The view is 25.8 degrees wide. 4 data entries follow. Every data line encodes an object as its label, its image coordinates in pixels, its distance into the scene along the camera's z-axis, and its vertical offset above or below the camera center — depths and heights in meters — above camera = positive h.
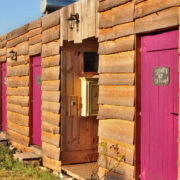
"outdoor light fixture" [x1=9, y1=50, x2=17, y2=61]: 11.69 +1.04
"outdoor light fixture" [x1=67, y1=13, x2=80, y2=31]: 7.68 +1.39
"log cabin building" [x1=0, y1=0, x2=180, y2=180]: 5.33 +0.05
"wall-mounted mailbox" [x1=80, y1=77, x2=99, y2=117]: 8.48 -0.14
